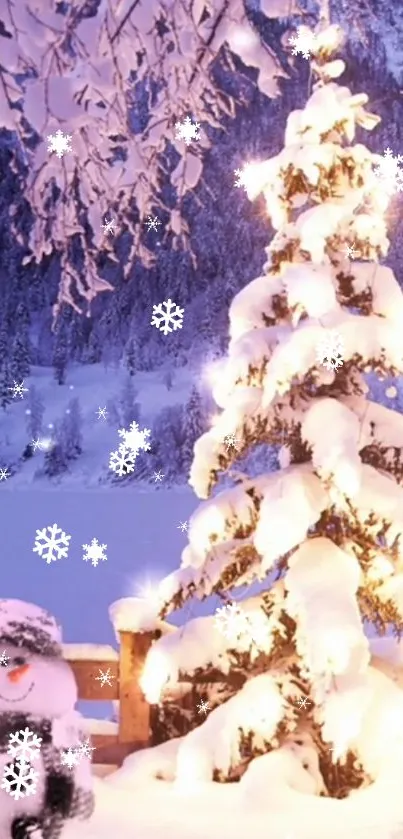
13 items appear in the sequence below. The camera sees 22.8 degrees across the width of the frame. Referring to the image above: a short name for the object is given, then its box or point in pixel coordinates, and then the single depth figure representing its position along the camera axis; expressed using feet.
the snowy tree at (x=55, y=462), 286.05
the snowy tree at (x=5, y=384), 340.39
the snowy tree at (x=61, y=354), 371.84
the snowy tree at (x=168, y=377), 345.82
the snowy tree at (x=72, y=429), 304.71
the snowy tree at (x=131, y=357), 364.99
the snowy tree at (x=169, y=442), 231.91
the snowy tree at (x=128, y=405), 306.14
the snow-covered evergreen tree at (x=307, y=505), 18.28
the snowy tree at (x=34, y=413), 336.47
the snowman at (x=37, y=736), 14.85
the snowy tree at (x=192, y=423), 232.34
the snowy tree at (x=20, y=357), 340.39
